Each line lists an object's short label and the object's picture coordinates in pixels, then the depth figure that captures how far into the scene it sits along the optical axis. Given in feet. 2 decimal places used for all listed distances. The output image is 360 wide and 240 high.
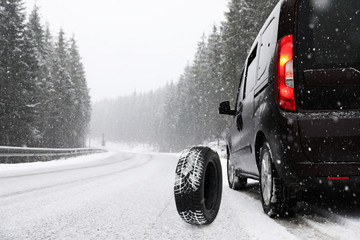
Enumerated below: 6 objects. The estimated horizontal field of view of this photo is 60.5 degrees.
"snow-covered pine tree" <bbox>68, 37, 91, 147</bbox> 160.35
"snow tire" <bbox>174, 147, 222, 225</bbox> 8.23
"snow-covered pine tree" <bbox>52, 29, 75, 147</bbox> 132.62
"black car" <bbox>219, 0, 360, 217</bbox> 8.79
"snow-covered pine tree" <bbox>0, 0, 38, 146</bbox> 78.28
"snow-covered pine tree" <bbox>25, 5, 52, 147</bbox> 108.14
